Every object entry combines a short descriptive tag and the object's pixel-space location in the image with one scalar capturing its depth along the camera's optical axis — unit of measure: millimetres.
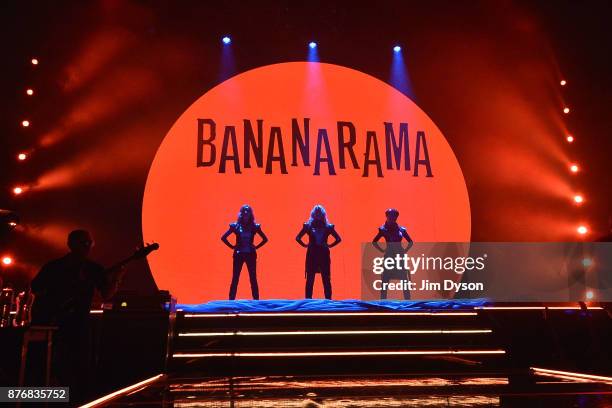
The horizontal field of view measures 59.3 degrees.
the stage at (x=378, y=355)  3691
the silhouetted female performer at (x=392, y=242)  7598
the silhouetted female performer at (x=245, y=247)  7336
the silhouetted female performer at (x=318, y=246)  7305
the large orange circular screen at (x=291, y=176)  7887
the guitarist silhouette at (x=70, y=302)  3516
